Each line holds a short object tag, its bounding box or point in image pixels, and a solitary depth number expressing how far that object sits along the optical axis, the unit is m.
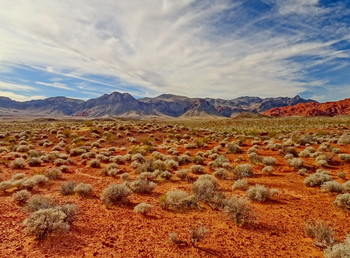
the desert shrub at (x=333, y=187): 9.45
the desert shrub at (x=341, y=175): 11.79
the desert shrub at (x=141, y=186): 9.85
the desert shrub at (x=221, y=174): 12.25
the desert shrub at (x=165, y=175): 12.16
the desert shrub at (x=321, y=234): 5.67
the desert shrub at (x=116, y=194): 8.63
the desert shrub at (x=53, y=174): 11.93
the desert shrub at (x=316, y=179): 10.62
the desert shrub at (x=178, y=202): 8.16
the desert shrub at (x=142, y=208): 7.67
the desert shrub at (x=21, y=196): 8.41
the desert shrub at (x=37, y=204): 7.14
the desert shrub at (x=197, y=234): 5.83
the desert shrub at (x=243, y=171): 12.35
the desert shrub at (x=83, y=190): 9.21
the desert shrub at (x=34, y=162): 15.48
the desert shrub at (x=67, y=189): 9.38
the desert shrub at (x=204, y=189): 8.74
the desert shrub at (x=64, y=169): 13.96
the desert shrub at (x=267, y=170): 13.13
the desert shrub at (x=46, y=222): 5.84
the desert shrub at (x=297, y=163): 13.78
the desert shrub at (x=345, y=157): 14.99
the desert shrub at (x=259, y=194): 8.77
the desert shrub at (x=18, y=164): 14.36
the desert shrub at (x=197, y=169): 13.46
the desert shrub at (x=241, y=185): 10.19
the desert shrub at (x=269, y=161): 15.09
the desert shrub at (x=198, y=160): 16.09
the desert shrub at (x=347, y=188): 9.26
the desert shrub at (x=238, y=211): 7.02
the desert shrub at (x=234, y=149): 19.97
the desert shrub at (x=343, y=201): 7.94
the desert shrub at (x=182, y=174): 12.13
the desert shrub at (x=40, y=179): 10.56
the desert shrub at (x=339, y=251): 4.64
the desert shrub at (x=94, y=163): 15.41
